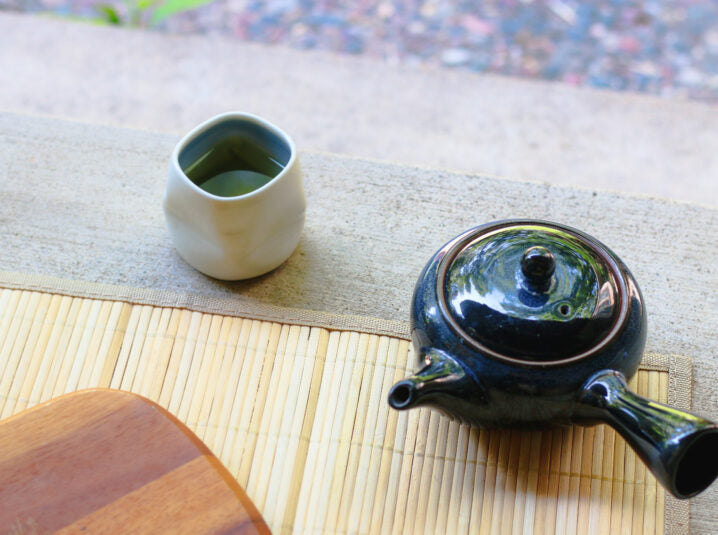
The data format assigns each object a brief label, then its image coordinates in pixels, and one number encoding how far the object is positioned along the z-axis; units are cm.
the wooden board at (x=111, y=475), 59
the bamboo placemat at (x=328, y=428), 66
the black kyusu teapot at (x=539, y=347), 54
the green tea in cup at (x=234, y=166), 79
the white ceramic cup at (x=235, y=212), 72
